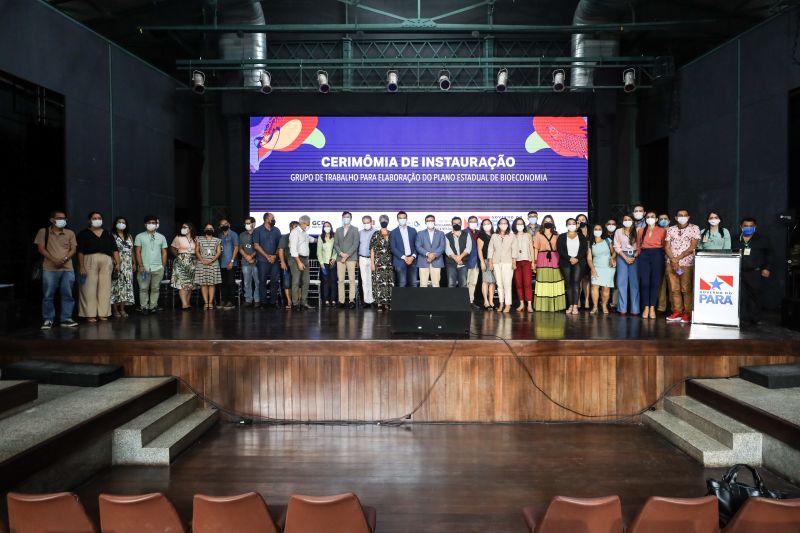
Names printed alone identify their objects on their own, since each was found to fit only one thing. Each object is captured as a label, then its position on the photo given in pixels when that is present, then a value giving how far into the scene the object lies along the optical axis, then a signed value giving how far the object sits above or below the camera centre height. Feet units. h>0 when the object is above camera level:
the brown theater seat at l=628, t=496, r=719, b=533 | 6.34 -3.07
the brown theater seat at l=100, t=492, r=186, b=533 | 6.63 -3.17
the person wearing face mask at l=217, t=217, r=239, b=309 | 25.25 +0.03
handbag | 8.26 -3.72
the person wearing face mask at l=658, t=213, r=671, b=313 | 21.47 -1.34
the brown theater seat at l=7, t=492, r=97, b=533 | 6.55 -3.15
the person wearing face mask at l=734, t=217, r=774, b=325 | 18.70 -0.30
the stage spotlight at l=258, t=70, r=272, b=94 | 27.63 +9.39
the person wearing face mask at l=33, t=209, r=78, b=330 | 18.70 -0.11
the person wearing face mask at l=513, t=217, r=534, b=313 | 22.99 -0.17
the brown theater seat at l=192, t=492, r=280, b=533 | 6.61 -3.19
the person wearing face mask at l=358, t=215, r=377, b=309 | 24.93 -0.17
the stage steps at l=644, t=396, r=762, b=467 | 11.66 -4.21
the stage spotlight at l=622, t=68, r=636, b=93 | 27.12 +9.22
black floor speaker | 15.47 -1.56
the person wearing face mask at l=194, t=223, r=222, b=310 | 24.35 -0.15
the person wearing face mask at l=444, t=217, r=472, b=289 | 23.99 +0.28
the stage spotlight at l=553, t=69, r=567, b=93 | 27.61 +9.33
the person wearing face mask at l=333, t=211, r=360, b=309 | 24.52 +0.58
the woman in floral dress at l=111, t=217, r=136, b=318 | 21.74 -0.63
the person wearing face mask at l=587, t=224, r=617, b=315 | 22.15 -0.17
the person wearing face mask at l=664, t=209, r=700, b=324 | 19.79 -0.05
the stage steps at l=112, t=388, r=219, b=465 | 11.99 -4.21
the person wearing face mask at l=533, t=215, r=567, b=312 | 22.54 -0.52
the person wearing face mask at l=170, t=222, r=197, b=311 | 24.07 -0.10
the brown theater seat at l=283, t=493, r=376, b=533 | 6.53 -3.16
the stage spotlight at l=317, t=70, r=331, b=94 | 27.30 +9.23
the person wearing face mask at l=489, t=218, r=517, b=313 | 23.03 +0.05
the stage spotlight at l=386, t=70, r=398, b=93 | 27.55 +9.33
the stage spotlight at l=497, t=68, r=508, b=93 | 27.32 +9.35
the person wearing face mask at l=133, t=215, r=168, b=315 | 22.99 -0.05
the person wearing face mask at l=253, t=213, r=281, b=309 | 24.80 +0.31
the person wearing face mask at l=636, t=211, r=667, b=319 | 20.65 -0.13
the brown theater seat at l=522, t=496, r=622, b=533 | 6.47 -3.15
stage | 14.96 -3.13
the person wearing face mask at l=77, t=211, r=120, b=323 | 20.26 -0.27
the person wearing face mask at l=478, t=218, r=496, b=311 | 23.91 -0.40
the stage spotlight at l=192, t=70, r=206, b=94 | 27.27 +9.21
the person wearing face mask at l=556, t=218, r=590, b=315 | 22.36 +0.21
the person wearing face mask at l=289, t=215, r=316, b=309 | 24.58 +0.07
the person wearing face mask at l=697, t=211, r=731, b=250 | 19.54 +0.85
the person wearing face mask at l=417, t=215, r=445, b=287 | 23.80 +0.37
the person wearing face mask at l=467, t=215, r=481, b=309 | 24.32 -0.04
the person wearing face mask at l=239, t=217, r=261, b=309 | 25.07 -0.26
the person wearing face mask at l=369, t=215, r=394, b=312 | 23.79 -0.44
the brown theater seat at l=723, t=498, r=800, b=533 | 6.30 -3.09
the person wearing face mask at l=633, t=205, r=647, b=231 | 22.06 +1.83
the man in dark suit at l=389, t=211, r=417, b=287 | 24.19 +0.43
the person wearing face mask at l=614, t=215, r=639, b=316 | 21.43 -0.21
